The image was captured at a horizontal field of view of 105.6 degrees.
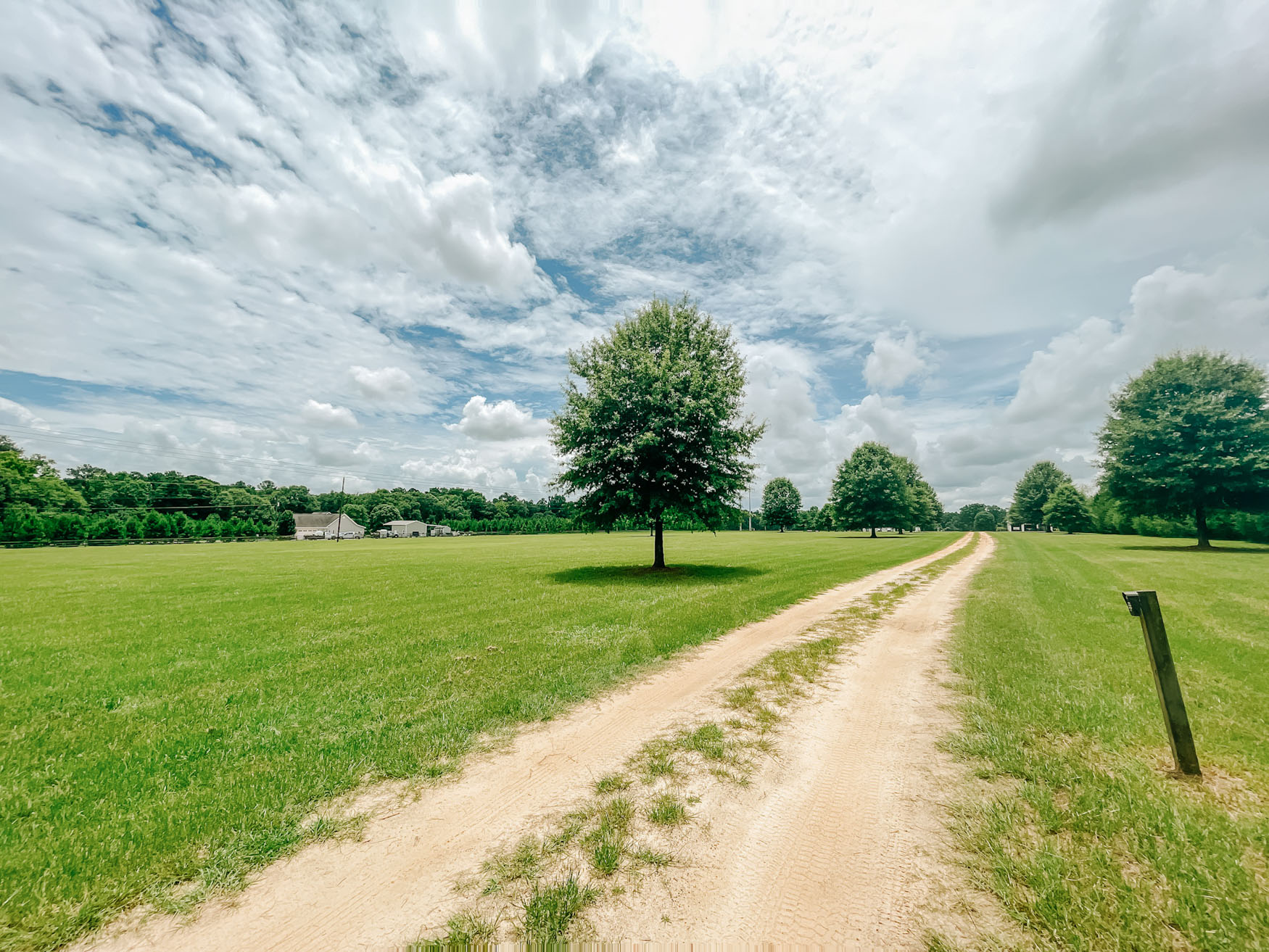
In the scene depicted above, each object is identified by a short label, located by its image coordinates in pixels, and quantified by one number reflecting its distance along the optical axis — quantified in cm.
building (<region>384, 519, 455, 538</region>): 12975
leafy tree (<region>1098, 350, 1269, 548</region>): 2978
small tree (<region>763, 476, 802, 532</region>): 9856
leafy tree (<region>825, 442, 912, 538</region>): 6278
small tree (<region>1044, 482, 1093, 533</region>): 7962
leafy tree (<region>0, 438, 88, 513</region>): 7331
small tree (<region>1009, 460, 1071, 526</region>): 9788
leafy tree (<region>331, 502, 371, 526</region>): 13850
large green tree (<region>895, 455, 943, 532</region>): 7462
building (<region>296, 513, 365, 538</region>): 11444
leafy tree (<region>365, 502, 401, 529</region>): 13688
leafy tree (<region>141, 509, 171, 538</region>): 6875
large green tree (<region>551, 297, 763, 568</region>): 1902
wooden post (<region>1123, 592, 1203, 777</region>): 423
